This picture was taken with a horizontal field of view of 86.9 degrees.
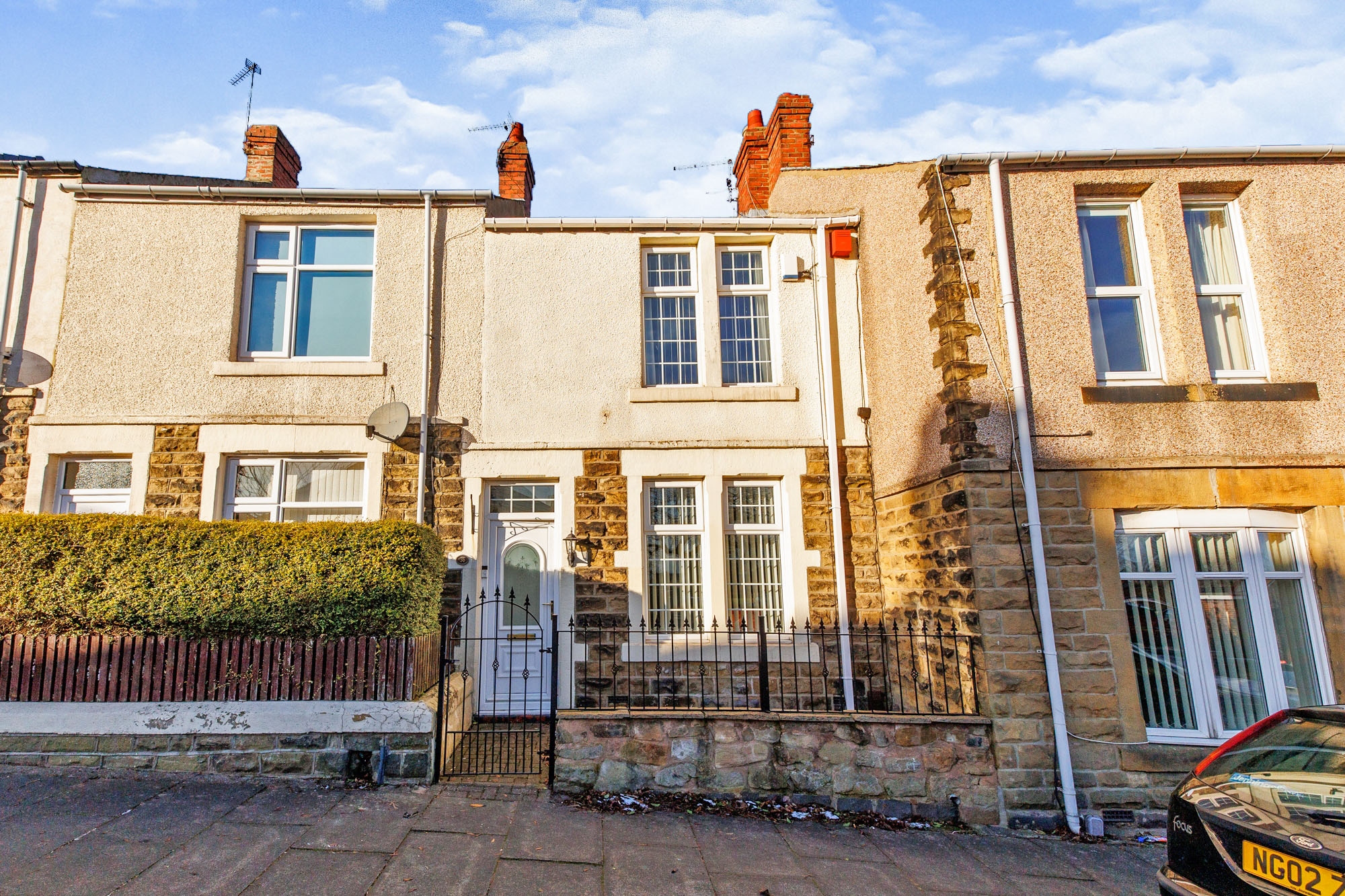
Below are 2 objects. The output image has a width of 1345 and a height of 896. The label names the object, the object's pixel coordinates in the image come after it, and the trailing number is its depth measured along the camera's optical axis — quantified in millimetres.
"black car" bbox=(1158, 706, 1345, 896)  3020
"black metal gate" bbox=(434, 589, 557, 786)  6141
